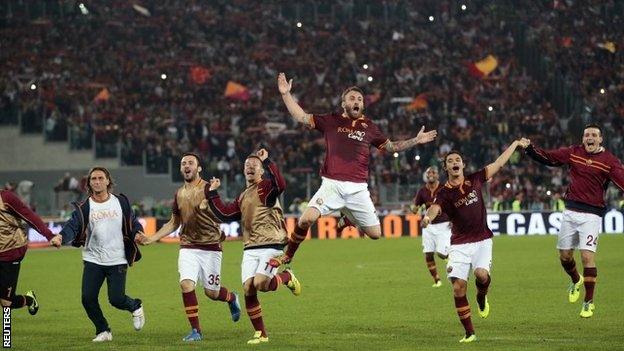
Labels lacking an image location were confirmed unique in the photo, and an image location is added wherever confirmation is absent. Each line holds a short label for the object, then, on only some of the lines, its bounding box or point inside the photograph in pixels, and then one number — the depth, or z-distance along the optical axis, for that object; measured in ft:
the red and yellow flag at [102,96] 169.37
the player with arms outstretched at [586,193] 59.41
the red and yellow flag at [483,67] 182.09
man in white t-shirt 52.80
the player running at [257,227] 52.34
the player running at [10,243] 54.03
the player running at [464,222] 51.37
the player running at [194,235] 54.03
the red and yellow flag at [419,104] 172.65
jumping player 53.26
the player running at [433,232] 79.77
